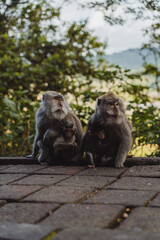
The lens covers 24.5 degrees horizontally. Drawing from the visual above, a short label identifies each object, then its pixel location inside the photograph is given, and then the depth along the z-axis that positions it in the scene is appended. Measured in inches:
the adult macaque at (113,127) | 177.5
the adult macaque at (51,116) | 187.2
